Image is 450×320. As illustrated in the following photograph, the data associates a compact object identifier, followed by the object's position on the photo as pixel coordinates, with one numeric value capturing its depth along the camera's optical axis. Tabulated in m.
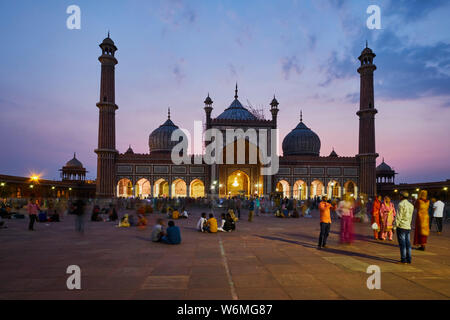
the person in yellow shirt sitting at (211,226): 10.77
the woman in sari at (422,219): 7.62
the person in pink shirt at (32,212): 11.20
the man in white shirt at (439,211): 11.09
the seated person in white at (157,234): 8.81
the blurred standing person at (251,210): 15.23
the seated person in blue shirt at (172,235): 8.38
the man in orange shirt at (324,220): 7.84
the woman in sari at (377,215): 9.66
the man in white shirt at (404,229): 6.28
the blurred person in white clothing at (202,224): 10.93
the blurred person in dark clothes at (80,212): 10.38
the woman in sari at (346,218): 8.42
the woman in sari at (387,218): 9.37
